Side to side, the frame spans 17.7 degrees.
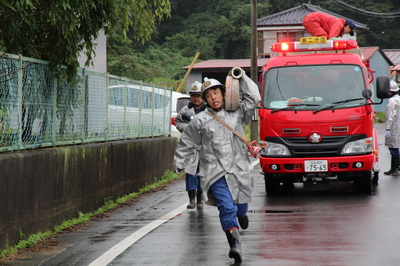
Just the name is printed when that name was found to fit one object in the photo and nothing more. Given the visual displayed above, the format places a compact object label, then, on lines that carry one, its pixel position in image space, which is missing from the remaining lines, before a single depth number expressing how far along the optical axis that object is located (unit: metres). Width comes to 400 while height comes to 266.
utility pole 45.80
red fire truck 20.16
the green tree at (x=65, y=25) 14.28
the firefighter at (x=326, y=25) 23.57
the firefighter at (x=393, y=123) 27.09
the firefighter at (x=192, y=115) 18.92
